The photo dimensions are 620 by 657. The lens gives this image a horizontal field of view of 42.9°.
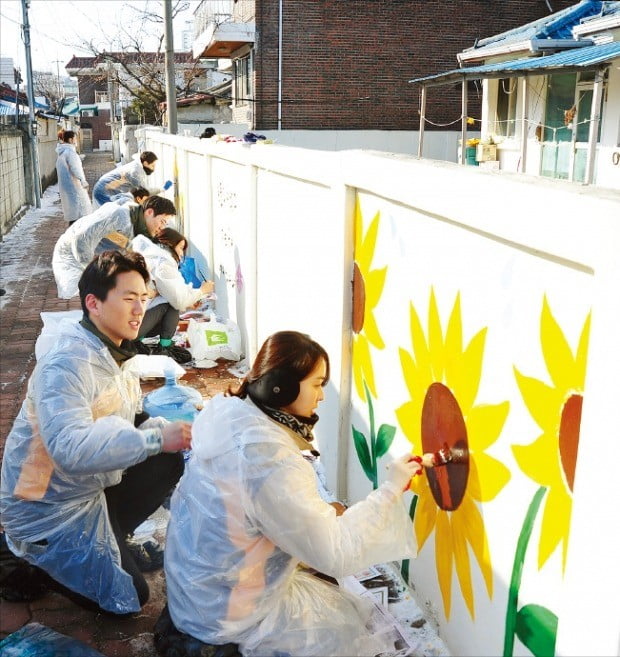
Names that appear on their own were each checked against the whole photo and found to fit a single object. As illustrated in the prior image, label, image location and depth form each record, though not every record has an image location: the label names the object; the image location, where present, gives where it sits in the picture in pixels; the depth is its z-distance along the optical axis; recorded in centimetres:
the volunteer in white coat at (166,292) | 604
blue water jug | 444
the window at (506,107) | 1842
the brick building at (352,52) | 2294
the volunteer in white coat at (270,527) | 228
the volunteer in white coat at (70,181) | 1255
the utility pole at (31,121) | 1855
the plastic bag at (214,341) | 616
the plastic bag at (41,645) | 271
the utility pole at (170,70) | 1520
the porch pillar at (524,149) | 1456
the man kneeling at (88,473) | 286
